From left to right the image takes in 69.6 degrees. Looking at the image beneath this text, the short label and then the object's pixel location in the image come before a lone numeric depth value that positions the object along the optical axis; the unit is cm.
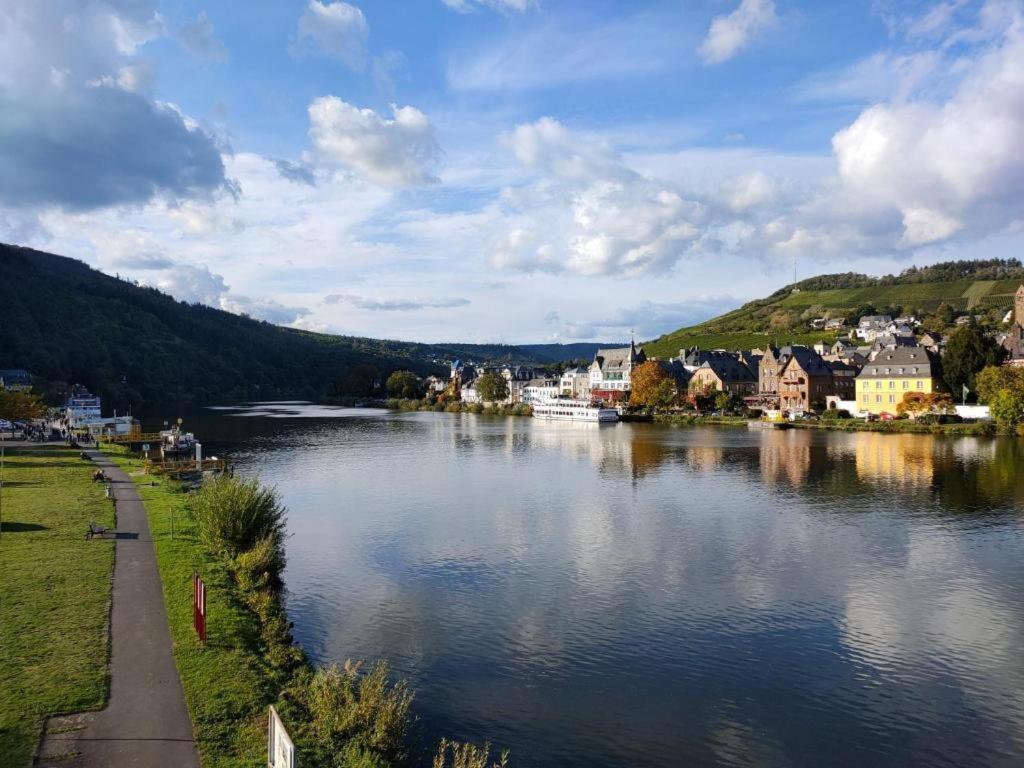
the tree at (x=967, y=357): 8225
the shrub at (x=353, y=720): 1169
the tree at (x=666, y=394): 10350
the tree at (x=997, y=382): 7125
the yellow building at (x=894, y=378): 8450
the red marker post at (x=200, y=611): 1509
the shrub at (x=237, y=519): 2331
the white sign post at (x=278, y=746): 964
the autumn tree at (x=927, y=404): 7862
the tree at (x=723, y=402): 9994
